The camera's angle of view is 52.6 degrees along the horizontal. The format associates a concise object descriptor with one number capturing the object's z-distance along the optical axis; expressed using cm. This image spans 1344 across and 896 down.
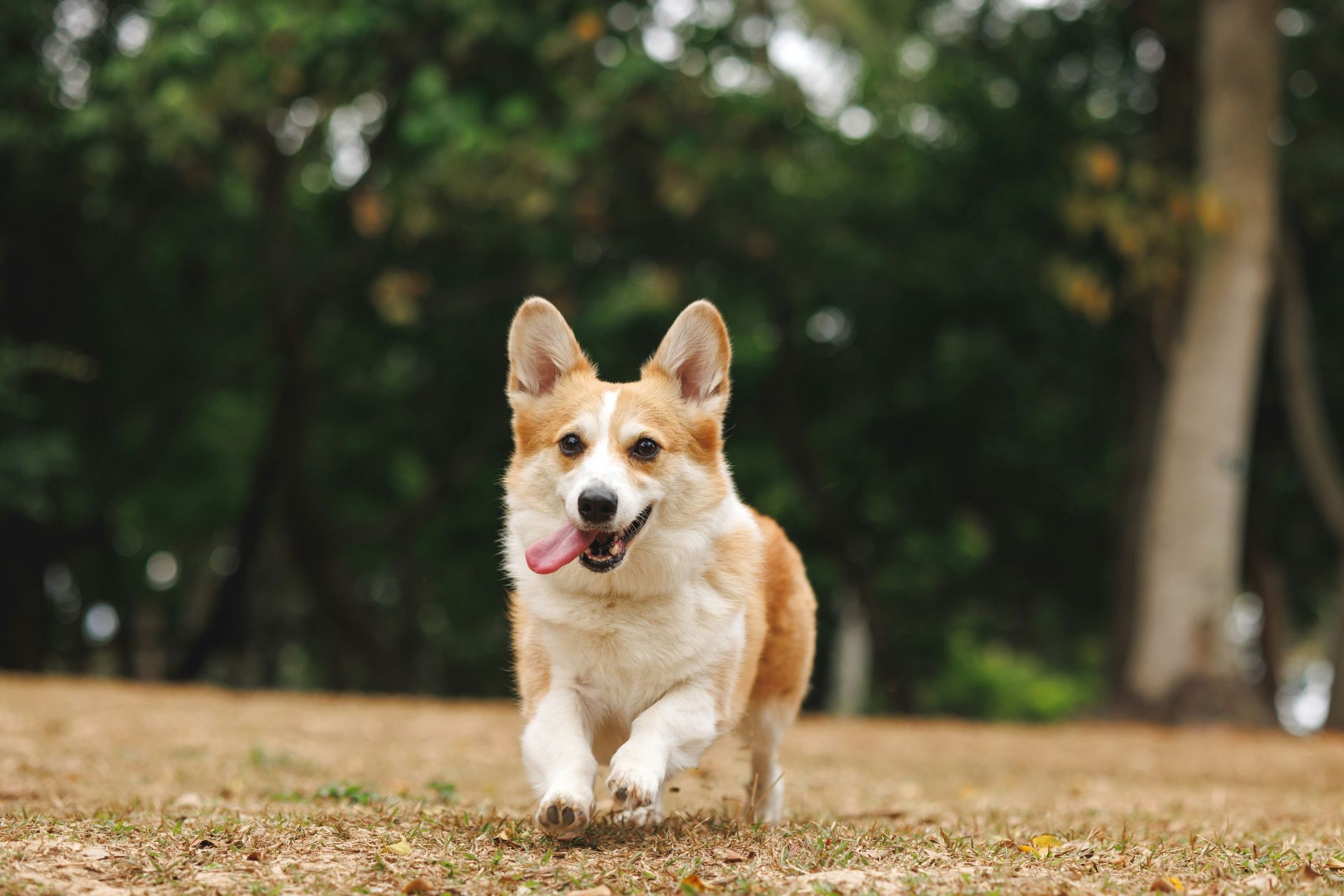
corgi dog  443
